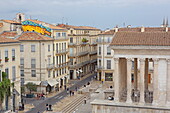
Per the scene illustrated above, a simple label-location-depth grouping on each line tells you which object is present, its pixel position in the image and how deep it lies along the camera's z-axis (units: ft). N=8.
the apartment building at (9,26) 177.47
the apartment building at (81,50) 233.96
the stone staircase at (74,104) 138.72
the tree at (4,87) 121.19
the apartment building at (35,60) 174.29
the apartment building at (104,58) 217.77
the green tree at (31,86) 169.07
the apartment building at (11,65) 128.77
